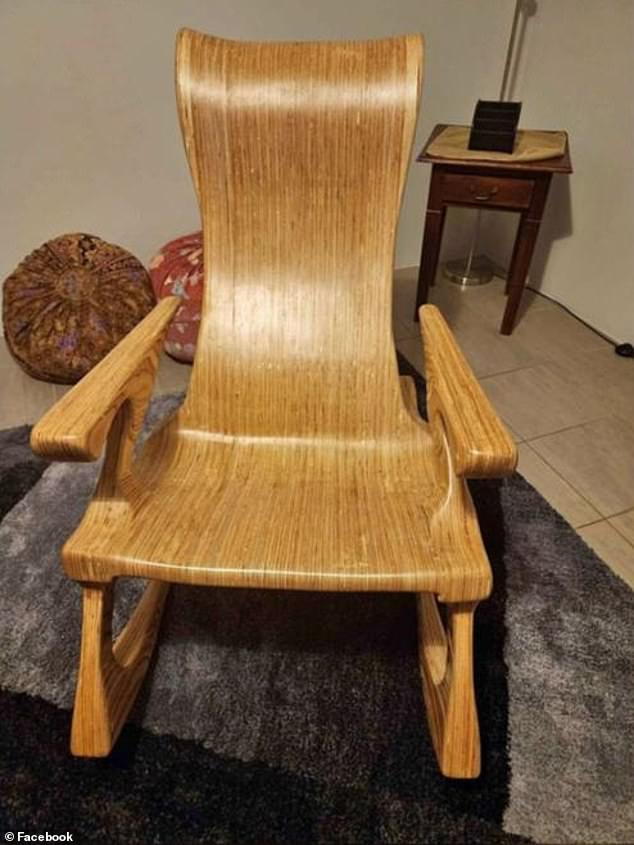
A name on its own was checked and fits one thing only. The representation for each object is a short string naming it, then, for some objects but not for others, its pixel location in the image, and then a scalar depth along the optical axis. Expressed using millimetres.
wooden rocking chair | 691
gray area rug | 820
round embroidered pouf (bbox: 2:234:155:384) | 1519
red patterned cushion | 1600
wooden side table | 1576
